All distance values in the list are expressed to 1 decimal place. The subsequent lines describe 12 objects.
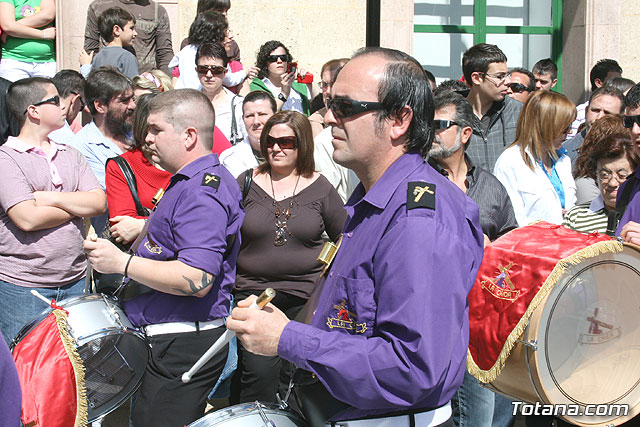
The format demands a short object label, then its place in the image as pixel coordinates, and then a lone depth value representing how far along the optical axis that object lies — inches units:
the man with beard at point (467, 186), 169.5
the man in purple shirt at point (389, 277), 81.4
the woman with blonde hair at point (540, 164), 194.4
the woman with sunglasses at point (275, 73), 288.5
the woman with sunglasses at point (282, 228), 189.0
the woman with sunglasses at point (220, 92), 260.8
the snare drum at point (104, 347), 139.3
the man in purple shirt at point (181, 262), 134.1
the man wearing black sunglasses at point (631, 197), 138.9
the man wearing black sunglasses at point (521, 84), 295.1
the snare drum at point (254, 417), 101.5
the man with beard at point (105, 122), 216.1
